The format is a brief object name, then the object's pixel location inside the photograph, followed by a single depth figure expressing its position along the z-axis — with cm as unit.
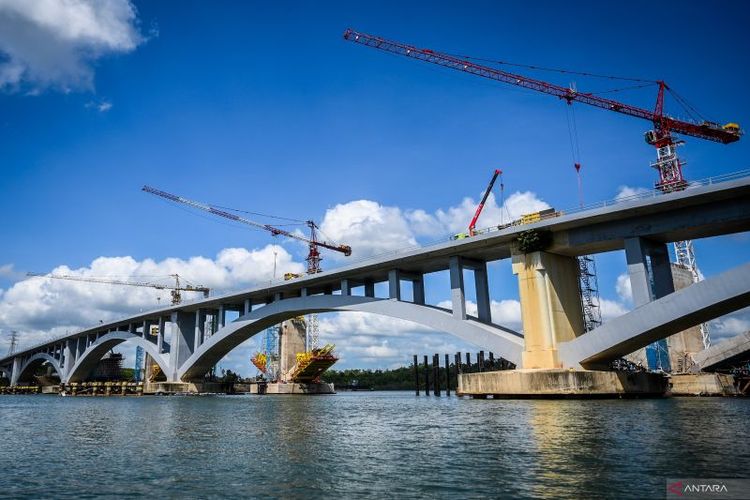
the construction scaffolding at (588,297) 7150
